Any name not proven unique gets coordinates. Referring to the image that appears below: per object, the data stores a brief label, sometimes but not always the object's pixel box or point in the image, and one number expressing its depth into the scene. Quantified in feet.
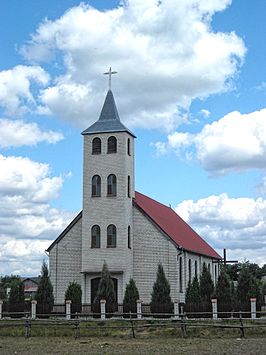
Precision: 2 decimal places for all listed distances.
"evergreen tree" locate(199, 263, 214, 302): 136.46
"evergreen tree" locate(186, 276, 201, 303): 130.00
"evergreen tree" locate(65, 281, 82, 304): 128.16
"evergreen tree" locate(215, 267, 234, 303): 128.77
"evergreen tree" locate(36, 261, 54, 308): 129.80
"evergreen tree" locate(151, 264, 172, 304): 125.70
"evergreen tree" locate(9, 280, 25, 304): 126.82
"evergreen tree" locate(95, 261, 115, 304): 124.47
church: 133.08
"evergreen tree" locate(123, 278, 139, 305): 124.47
